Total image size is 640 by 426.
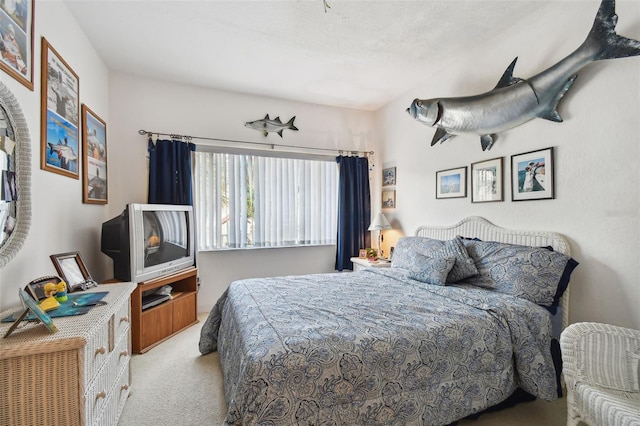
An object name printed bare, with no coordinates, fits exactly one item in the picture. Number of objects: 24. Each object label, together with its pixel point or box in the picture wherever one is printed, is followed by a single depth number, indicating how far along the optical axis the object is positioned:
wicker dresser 1.01
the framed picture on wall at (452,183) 2.78
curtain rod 3.15
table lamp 3.66
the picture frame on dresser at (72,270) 1.62
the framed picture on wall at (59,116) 1.74
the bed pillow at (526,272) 1.84
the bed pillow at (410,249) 2.61
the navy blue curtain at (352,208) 3.95
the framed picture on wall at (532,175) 2.10
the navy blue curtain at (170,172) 3.12
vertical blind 3.45
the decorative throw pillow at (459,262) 2.23
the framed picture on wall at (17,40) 1.38
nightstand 3.30
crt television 2.36
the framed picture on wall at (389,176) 3.82
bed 1.23
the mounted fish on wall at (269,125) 3.51
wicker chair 1.26
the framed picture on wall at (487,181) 2.44
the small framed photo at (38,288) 1.34
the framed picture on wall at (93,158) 2.37
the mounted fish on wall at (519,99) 1.69
